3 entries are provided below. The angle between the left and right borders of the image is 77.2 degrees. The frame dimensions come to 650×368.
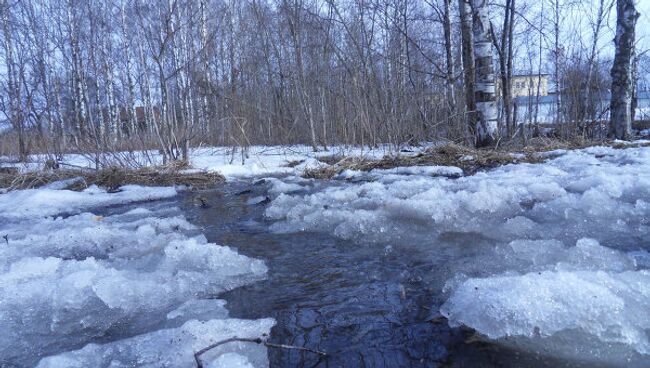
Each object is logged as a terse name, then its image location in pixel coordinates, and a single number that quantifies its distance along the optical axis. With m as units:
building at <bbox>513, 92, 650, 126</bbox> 8.78
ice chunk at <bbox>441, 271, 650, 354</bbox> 1.02
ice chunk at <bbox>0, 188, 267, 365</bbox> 1.27
